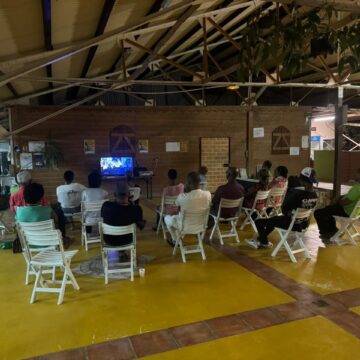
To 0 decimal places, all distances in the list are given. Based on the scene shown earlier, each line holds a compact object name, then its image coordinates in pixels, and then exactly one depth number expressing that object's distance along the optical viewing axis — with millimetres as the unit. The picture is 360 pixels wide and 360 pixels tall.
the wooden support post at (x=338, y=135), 7438
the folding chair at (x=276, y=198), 5816
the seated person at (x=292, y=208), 4422
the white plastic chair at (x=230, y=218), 5004
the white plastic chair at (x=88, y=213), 4906
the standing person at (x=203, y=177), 6406
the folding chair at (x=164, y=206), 5320
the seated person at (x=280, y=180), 5852
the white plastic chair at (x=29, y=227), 3447
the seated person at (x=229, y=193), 5168
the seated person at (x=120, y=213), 3850
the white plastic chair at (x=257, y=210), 5531
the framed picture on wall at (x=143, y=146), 10008
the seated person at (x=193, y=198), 4320
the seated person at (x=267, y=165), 6858
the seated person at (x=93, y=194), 4988
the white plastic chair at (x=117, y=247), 3686
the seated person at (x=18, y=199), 4699
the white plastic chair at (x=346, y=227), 4812
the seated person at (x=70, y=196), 5680
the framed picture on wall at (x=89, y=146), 9602
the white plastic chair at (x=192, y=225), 4336
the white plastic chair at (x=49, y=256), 3324
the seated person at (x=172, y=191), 5175
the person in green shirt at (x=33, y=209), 3729
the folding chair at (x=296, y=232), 4297
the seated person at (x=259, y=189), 5594
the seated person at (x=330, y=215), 5113
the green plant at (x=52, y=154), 9078
